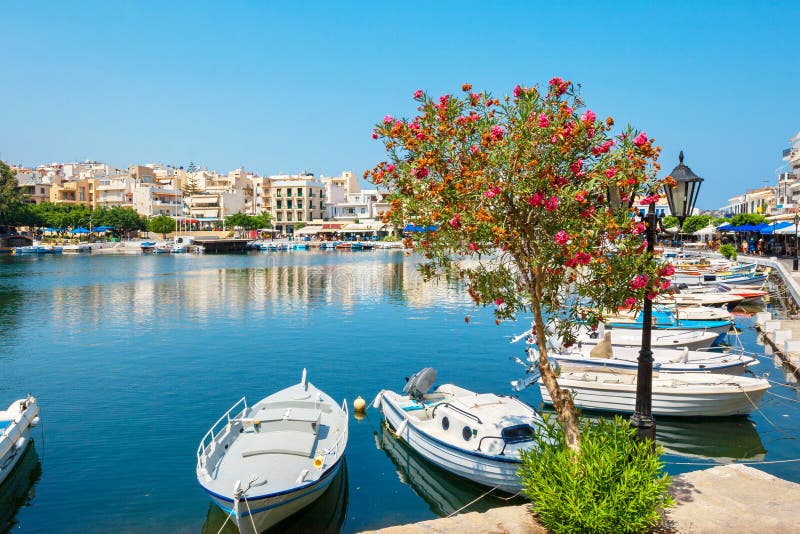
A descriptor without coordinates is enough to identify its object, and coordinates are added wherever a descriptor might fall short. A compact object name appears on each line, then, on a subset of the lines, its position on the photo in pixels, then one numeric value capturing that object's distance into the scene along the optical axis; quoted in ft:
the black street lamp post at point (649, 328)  27.12
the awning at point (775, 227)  158.78
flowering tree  24.66
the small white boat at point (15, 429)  42.91
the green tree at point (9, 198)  348.38
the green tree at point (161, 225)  439.22
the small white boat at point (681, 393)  53.11
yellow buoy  59.47
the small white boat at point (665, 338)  74.08
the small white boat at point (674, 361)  61.00
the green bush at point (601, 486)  23.11
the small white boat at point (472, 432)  39.78
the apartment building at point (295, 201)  492.13
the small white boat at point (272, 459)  33.65
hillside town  469.57
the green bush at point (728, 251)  184.85
